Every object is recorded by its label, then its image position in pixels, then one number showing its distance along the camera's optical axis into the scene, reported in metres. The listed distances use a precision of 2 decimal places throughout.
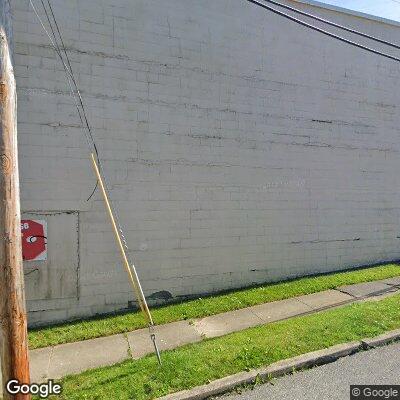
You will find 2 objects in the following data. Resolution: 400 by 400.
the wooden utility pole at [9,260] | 3.24
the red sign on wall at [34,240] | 6.02
